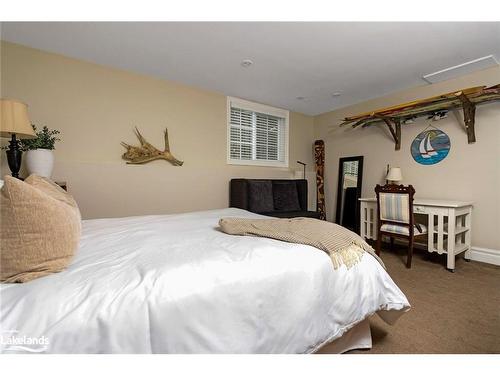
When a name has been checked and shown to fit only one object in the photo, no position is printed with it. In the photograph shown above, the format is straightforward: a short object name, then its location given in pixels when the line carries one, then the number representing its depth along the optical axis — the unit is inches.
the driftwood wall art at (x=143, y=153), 113.7
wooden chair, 101.8
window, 151.9
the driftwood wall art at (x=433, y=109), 104.3
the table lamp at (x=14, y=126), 70.4
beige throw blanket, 47.1
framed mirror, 158.7
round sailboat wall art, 121.8
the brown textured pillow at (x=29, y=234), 29.9
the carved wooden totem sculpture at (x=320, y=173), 180.1
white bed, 26.8
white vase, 80.6
